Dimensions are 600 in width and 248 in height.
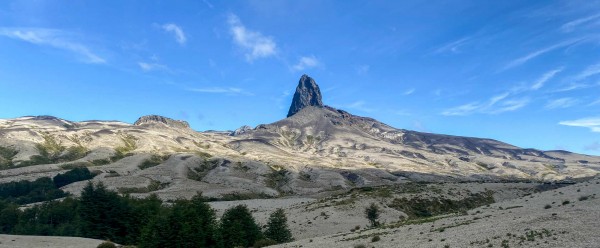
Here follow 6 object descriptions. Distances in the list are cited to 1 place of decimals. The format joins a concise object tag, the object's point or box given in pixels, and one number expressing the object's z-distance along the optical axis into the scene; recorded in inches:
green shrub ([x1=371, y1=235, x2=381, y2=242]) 1821.0
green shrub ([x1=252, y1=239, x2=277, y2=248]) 2472.9
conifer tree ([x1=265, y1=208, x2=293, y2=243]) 2805.1
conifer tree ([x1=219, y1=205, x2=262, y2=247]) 2578.7
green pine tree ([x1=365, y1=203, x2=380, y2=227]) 3275.1
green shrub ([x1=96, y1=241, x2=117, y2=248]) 2334.3
